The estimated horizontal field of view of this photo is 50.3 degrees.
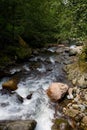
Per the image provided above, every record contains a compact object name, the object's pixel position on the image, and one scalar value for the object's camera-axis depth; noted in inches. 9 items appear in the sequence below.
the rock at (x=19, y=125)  133.8
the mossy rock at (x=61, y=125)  140.9
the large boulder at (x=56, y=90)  177.5
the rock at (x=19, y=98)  174.4
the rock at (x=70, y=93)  179.9
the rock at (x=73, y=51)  324.4
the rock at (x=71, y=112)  155.8
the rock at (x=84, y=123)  143.8
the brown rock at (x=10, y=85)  193.5
